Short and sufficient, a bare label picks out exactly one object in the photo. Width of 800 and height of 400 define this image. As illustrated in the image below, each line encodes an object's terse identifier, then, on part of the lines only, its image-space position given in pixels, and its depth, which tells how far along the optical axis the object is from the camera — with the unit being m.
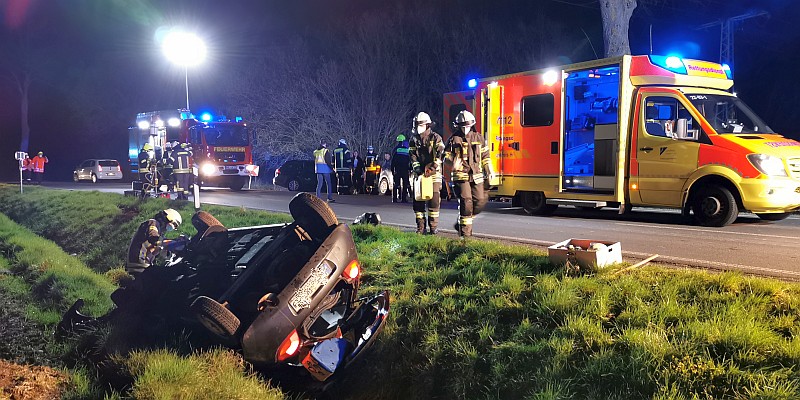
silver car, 35.75
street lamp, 21.72
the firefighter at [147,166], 16.91
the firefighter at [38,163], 34.31
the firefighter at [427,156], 8.23
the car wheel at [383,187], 20.06
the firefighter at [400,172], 14.42
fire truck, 21.55
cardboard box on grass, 5.09
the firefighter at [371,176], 20.19
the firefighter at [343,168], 18.97
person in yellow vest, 16.02
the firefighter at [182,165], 15.01
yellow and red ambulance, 9.05
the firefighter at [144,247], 6.50
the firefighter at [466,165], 7.98
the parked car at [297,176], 22.81
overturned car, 3.69
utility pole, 18.33
